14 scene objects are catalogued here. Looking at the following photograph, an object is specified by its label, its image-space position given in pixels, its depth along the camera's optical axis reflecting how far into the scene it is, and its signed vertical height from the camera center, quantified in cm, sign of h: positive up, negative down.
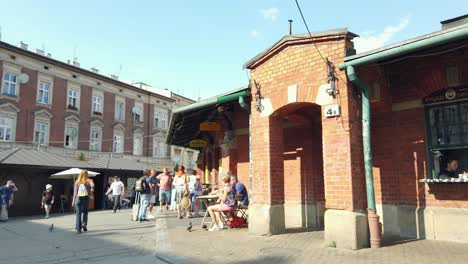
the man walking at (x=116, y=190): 1758 -46
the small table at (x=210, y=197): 1049 -48
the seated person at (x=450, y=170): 728 +18
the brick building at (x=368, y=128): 688 +105
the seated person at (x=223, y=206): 930 -65
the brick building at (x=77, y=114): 2748 +590
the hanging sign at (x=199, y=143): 1473 +146
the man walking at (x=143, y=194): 1166 -44
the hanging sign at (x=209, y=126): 1273 +184
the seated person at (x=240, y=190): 988 -27
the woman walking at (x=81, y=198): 975 -46
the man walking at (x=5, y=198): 1470 -69
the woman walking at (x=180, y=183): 1306 -10
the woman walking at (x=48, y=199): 1532 -76
